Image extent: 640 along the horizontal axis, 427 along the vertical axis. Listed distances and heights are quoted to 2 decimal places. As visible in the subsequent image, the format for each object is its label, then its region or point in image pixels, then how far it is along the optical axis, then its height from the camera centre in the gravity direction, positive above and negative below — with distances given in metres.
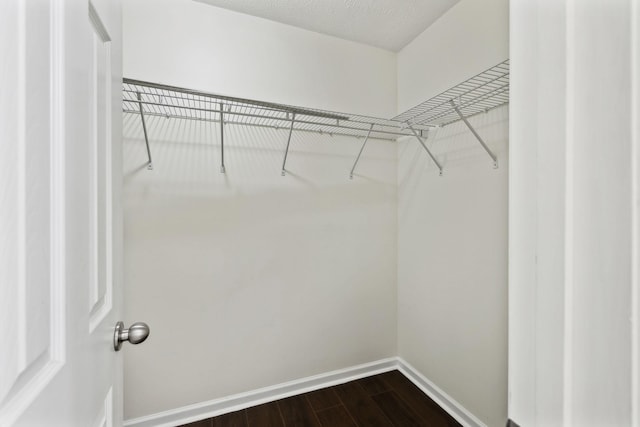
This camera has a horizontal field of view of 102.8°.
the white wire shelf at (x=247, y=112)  1.17 +0.59
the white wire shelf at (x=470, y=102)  1.25 +0.59
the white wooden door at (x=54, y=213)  0.27 +0.00
